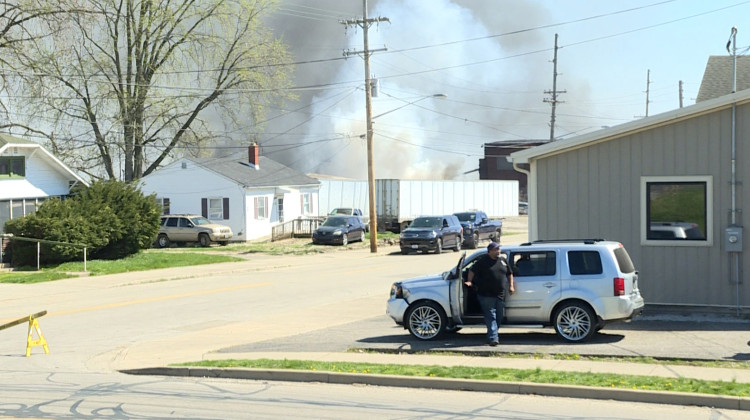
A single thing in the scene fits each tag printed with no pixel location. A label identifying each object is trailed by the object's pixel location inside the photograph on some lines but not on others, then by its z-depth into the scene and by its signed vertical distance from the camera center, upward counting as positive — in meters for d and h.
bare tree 48.94 +7.05
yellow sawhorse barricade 14.48 -2.05
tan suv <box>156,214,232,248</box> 45.31 -1.04
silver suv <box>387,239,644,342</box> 13.71 -1.31
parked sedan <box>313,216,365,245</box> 46.03 -1.08
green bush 31.45 -0.49
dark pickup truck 44.78 -0.93
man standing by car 13.79 -1.17
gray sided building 16.03 +0.23
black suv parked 40.53 -1.15
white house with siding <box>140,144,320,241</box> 47.62 +0.95
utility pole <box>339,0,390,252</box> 42.00 +4.05
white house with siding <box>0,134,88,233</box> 33.09 +1.32
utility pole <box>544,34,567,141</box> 68.94 +8.84
